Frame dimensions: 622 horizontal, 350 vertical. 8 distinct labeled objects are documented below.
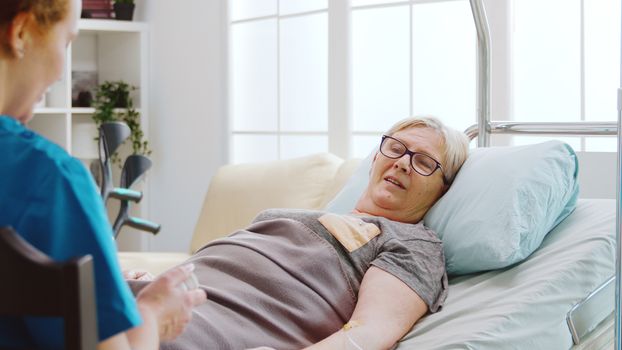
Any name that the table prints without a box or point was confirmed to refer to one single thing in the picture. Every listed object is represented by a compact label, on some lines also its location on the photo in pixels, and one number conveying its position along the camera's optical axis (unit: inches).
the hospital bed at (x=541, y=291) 71.1
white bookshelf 174.9
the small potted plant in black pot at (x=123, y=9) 181.9
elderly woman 69.4
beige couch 126.3
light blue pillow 78.0
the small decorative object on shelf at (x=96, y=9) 180.9
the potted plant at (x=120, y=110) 177.8
